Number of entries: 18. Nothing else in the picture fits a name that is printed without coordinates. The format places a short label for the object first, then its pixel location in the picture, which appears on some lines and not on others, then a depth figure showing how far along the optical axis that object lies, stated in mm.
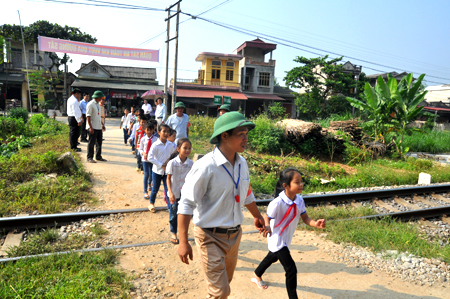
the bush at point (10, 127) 12452
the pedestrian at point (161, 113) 11375
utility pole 17047
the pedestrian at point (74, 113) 9109
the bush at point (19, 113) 15812
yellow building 34281
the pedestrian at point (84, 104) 10336
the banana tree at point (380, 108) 13938
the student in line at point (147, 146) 6223
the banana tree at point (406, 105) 13648
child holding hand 3205
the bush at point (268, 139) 12742
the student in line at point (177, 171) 4230
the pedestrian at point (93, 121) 8641
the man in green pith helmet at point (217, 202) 2383
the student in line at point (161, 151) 5215
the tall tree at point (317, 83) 29828
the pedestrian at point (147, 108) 13508
